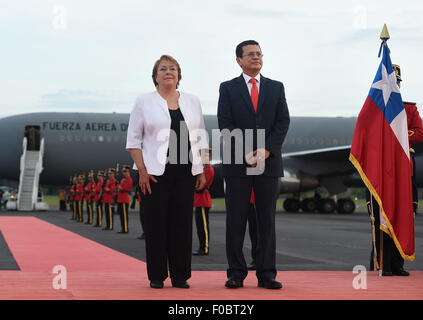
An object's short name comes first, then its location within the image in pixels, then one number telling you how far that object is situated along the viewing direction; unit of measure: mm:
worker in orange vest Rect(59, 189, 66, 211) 27641
